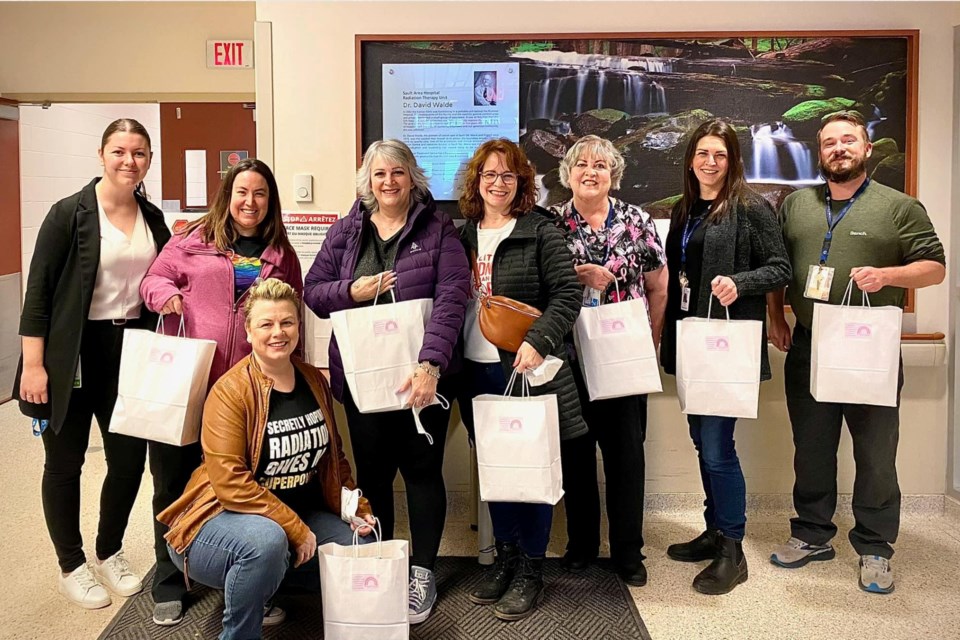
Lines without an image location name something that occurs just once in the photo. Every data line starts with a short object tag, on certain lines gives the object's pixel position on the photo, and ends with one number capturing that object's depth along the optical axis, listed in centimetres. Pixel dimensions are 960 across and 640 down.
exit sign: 424
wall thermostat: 302
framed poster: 300
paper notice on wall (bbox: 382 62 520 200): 300
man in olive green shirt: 246
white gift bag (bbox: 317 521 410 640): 189
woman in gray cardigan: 241
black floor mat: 227
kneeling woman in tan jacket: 195
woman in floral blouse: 241
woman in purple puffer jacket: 225
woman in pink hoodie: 224
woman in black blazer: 224
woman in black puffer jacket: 227
